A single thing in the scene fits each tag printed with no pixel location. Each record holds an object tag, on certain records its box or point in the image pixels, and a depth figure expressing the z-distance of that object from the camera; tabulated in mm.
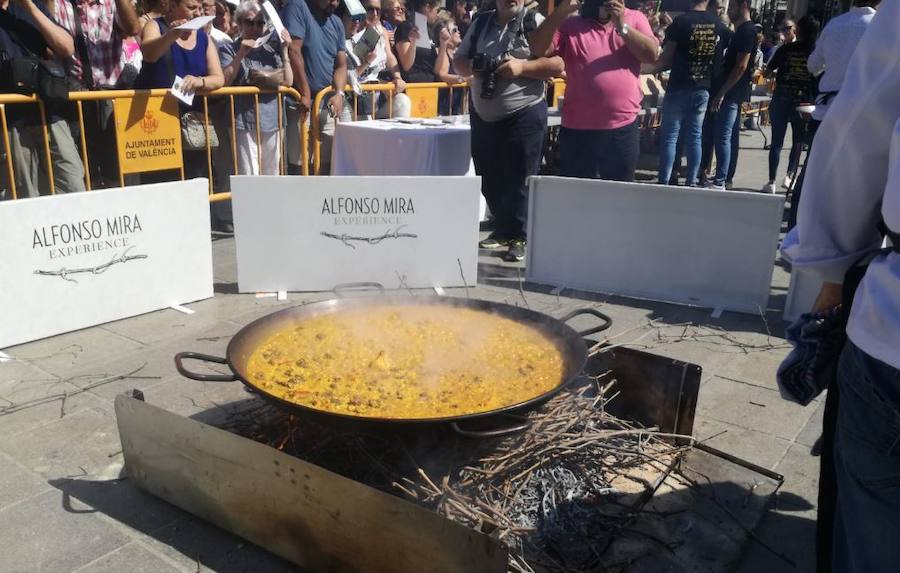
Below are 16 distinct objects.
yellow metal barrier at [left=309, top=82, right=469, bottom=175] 8070
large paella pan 2895
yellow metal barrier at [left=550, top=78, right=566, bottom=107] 12359
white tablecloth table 7164
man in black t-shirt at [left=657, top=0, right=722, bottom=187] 8688
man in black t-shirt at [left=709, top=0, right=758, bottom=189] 9141
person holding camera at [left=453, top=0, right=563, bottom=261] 6535
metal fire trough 2447
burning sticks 2799
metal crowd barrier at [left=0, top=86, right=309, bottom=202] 5918
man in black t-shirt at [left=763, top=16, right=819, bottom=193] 9438
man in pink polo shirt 6406
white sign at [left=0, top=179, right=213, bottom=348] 4695
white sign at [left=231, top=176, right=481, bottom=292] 5734
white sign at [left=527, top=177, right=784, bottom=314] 5527
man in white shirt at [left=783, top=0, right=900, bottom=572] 1553
